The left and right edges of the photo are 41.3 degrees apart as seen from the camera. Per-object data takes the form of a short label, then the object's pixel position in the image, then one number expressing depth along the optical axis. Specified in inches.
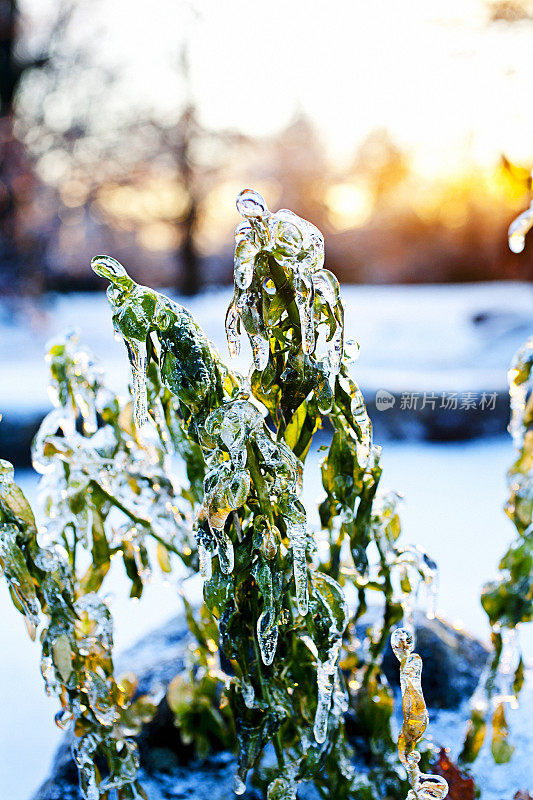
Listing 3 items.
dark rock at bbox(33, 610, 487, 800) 29.2
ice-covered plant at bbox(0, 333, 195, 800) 22.2
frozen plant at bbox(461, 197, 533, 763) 26.5
